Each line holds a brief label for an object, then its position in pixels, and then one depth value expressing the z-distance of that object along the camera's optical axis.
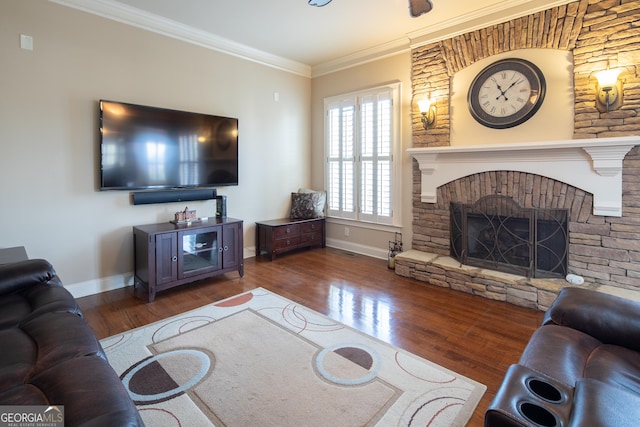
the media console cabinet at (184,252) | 3.29
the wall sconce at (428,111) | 4.02
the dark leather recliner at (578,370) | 0.98
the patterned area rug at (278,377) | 1.74
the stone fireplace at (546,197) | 2.91
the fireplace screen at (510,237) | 3.28
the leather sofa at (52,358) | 0.98
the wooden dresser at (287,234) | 4.75
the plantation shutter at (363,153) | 4.60
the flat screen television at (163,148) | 3.35
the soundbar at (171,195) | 3.65
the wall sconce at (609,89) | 2.82
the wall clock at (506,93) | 3.31
